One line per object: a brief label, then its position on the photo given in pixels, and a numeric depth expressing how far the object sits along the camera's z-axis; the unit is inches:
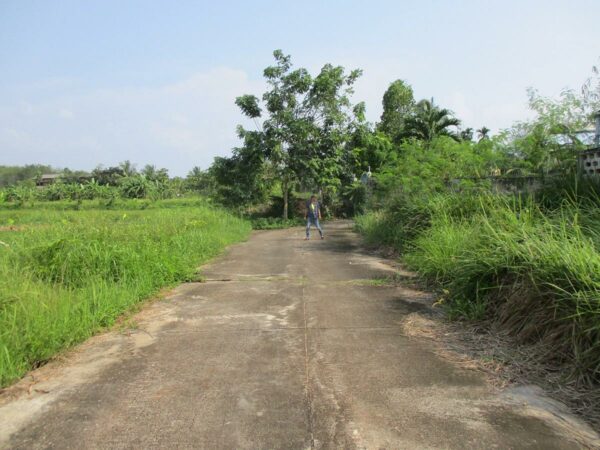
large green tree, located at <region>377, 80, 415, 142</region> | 1175.3
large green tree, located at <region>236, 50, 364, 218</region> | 821.2
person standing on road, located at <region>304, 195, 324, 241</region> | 556.4
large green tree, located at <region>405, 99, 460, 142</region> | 1073.5
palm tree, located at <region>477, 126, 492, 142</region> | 1803.8
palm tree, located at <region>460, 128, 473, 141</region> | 1152.3
